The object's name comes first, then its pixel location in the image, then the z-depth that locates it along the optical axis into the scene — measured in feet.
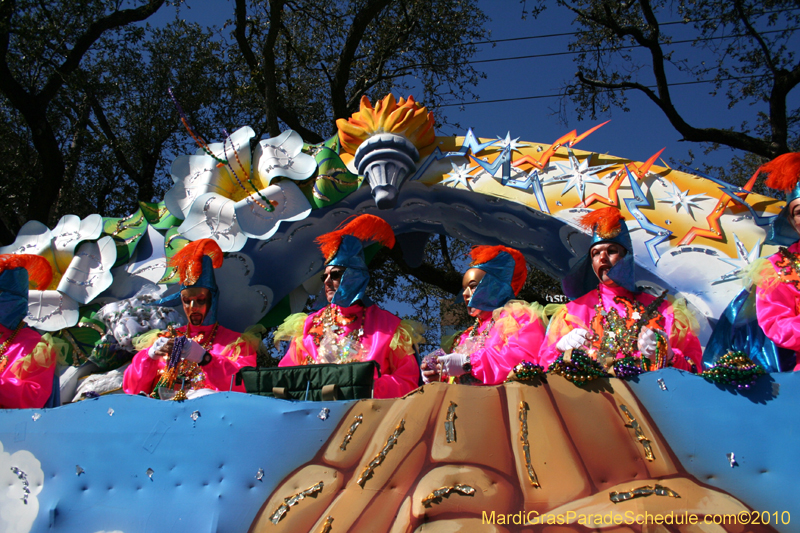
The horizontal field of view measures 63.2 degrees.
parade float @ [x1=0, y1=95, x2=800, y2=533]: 7.02
